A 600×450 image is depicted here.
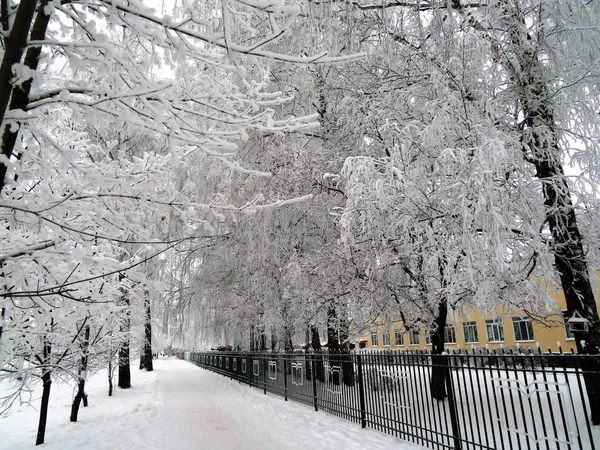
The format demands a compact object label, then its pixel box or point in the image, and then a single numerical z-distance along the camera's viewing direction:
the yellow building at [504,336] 25.92
